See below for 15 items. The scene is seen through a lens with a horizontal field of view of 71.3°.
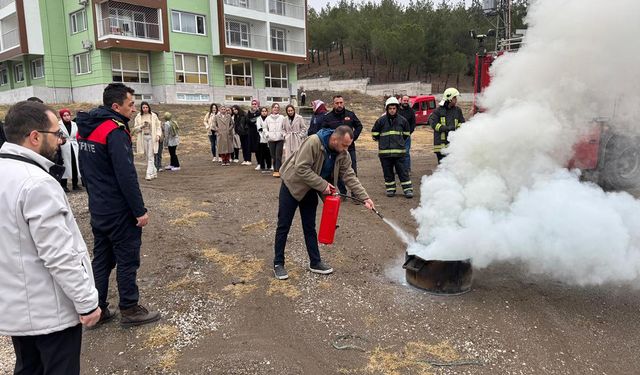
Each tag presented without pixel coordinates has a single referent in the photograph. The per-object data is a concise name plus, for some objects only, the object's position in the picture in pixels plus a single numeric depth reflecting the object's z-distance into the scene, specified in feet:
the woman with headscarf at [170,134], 35.94
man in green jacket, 14.58
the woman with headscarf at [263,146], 35.32
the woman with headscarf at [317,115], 26.10
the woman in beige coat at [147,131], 31.94
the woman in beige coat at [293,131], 31.19
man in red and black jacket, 11.43
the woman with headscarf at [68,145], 27.81
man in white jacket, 6.35
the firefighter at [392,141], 25.96
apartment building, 80.33
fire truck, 21.54
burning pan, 13.94
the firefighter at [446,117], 26.70
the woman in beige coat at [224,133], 38.47
